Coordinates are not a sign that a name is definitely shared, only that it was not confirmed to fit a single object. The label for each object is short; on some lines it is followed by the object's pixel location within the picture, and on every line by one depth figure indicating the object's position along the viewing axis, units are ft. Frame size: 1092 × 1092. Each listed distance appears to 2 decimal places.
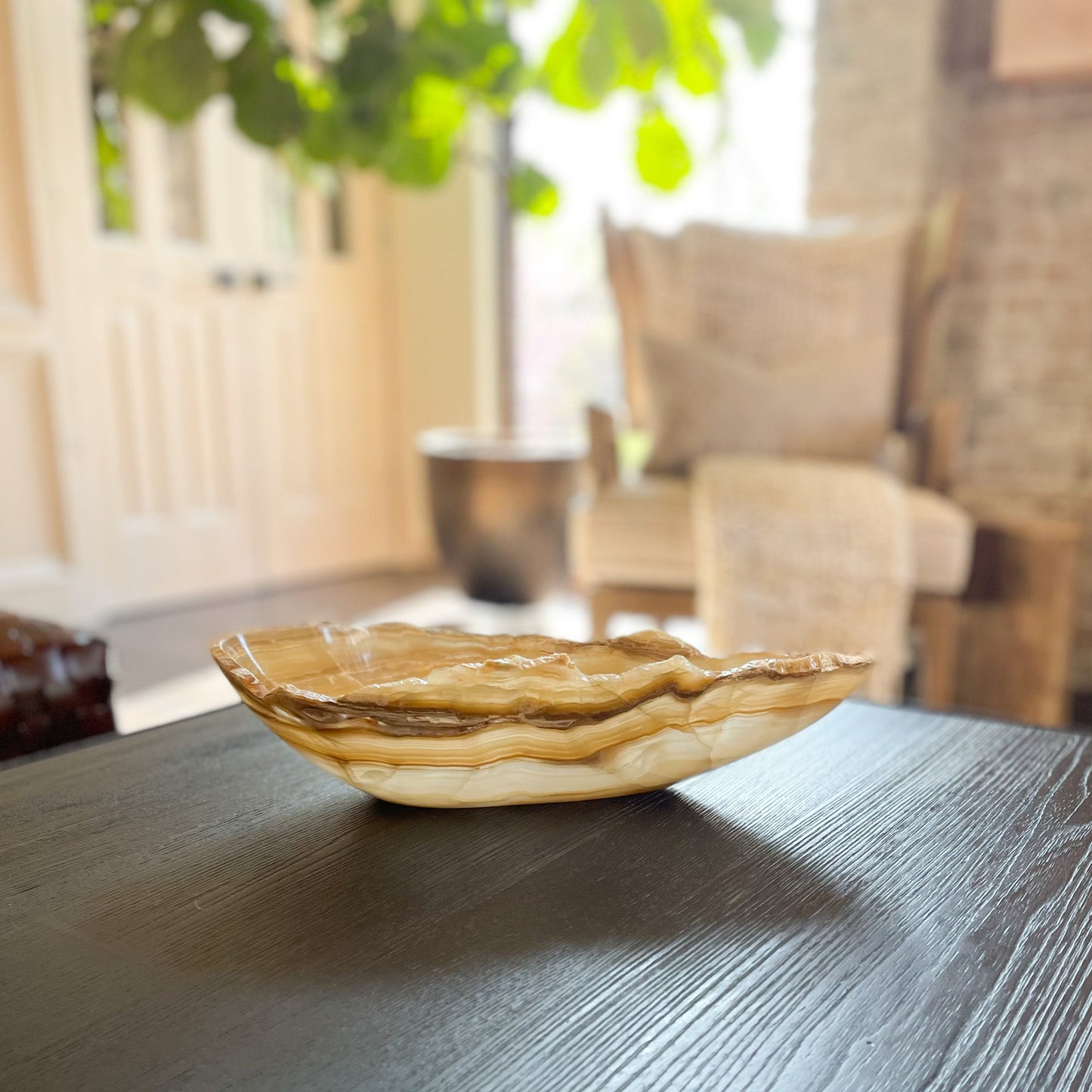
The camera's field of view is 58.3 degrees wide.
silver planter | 7.66
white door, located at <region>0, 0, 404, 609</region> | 8.37
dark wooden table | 1.29
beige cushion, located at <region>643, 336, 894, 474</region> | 6.29
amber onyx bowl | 1.85
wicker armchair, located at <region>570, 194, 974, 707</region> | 5.80
